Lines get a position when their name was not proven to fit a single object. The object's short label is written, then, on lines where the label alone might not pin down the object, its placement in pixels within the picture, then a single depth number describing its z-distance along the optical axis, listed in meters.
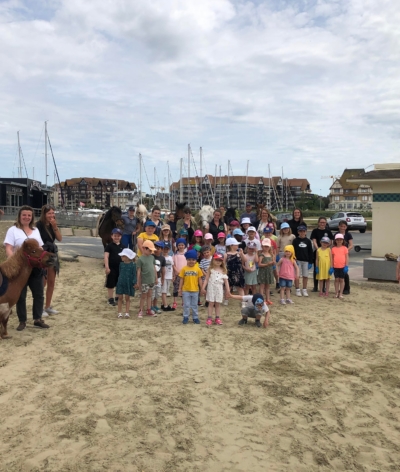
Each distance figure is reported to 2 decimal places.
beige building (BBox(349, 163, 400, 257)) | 10.68
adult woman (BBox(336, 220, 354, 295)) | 9.19
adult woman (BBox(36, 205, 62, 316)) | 6.64
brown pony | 5.56
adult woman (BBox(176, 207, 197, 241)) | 8.82
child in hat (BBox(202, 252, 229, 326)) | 6.69
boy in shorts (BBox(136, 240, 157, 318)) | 6.82
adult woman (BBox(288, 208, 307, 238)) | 9.13
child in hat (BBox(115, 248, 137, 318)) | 6.82
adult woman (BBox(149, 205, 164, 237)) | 8.62
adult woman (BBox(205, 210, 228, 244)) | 8.92
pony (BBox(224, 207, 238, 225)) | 10.13
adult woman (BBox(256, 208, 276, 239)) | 9.03
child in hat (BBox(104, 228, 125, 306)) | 7.45
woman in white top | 5.88
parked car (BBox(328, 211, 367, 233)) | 30.58
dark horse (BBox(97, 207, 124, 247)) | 10.66
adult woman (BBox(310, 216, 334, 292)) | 9.20
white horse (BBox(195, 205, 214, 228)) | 9.98
